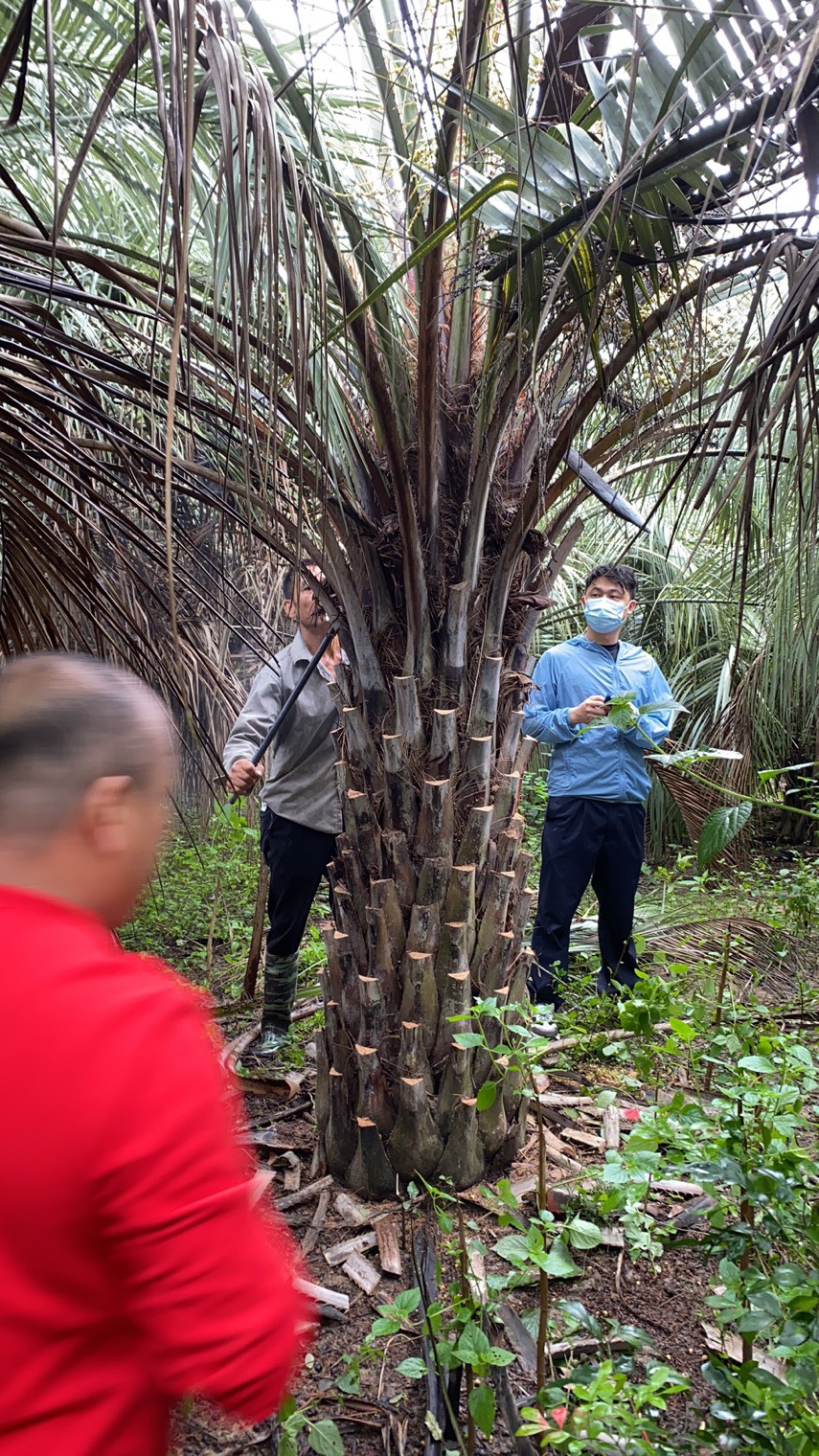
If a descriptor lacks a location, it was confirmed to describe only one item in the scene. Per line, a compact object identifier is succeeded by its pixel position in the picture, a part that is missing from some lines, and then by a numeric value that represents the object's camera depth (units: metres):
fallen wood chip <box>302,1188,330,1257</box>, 2.41
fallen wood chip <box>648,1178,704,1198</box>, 2.62
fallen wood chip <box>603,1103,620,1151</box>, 2.84
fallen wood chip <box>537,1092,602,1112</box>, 3.08
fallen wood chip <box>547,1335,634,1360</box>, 1.94
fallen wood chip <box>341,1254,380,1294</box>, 2.25
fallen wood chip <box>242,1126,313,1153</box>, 2.93
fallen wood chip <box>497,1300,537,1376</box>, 1.93
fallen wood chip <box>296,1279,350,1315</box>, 2.17
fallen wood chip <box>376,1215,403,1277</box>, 2.29
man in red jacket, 0.81
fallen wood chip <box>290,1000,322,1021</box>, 3.82
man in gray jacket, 3.39
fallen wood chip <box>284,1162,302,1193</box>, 2.69
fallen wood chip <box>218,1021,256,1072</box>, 3.35
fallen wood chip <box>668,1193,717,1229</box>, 2.41
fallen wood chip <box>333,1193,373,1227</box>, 2.49
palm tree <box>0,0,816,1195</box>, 1.56
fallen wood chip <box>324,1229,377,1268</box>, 2.36
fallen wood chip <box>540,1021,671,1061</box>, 3.29
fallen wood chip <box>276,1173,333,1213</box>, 2.58
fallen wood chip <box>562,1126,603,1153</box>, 2.85
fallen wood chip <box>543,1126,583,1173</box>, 2.70
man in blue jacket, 3.75
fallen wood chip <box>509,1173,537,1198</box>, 2.55
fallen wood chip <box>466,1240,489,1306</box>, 1.85
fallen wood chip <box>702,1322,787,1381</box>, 1.87
